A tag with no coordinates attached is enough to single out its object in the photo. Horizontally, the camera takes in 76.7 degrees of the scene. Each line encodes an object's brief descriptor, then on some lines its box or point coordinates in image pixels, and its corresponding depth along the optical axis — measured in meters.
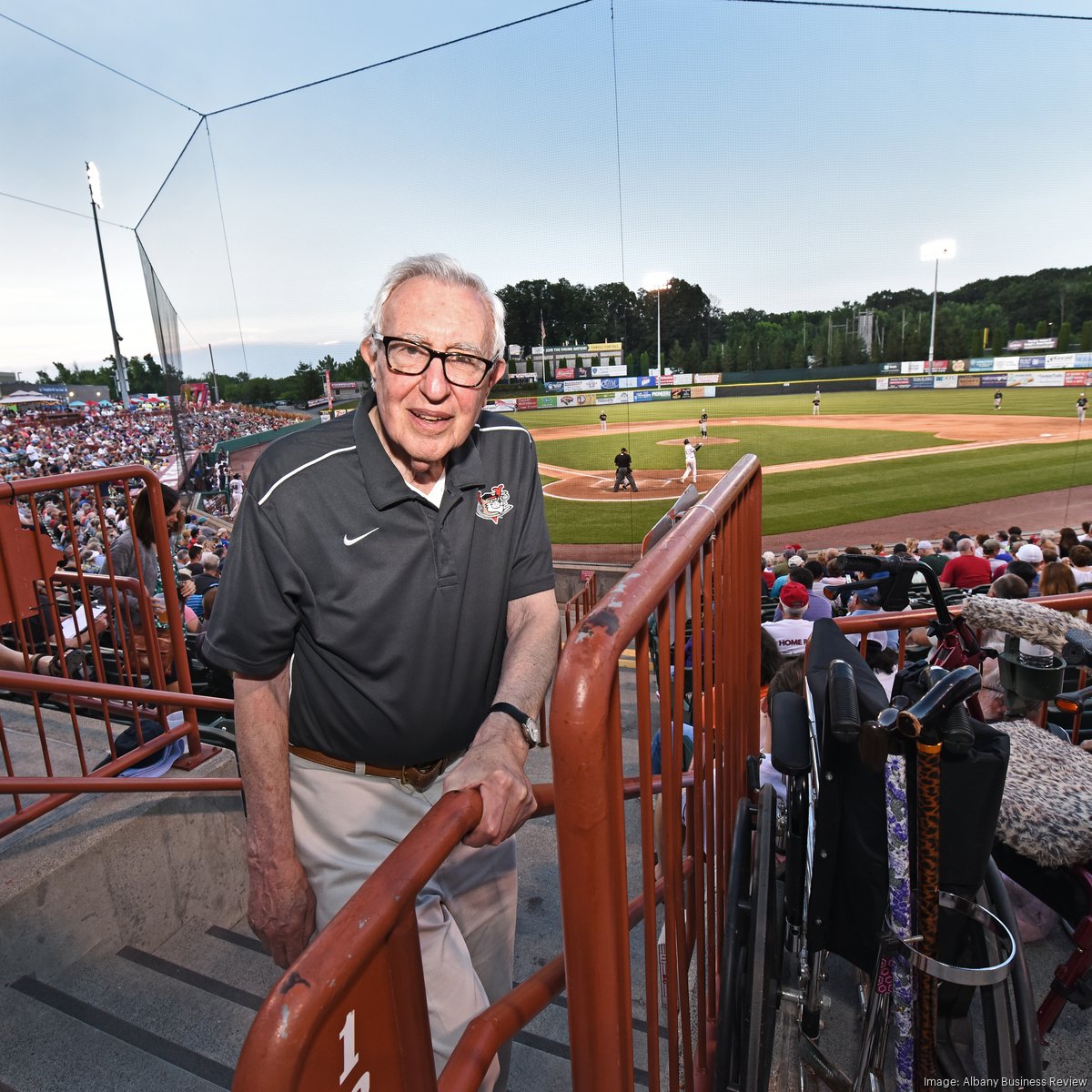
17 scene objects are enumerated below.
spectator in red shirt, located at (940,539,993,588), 7.94
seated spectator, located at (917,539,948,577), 10.13
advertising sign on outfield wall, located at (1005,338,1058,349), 42.56
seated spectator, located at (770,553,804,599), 9.75
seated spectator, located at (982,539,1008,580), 10.85
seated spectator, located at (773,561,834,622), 5.95
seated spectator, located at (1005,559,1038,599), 7.79
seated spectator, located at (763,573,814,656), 4.73
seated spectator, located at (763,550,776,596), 10.38
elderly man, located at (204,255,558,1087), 1.61
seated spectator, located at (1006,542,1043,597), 9.58
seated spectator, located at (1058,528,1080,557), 9.22
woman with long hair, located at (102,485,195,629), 3.69
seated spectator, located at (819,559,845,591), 9.18
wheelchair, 1.40
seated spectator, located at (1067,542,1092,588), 8.07
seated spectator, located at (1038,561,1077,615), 5.48
